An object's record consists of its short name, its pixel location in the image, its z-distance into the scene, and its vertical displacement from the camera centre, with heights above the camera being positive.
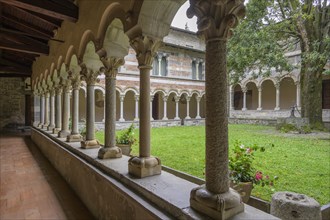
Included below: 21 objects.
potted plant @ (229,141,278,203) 2.37 -0.66
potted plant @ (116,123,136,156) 4.81 -0.64
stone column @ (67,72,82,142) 4.43 +0.28
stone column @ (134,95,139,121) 13.71 +0.41
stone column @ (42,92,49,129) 7.62 -0.14
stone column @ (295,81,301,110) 14.26 +0.81
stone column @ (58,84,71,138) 5.03 -0.05
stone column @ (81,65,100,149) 3.53 +0.01
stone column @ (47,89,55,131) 6.73 -0.13
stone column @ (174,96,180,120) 15.58 +0.59
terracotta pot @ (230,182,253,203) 2.29 -0.76
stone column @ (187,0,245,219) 1.37 +0.08
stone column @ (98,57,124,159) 2.86 +0.05
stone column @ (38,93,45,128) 8.30 -0.05
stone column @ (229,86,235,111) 17.05 +0.77
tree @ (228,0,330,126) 9.09 +2.69
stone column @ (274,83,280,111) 14.80 +0.45
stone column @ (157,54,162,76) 14.57 +2.73
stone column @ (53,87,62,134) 5.80 -0.01
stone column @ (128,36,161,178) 2.10 +0.01
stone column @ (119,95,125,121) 12.85 +0.25
